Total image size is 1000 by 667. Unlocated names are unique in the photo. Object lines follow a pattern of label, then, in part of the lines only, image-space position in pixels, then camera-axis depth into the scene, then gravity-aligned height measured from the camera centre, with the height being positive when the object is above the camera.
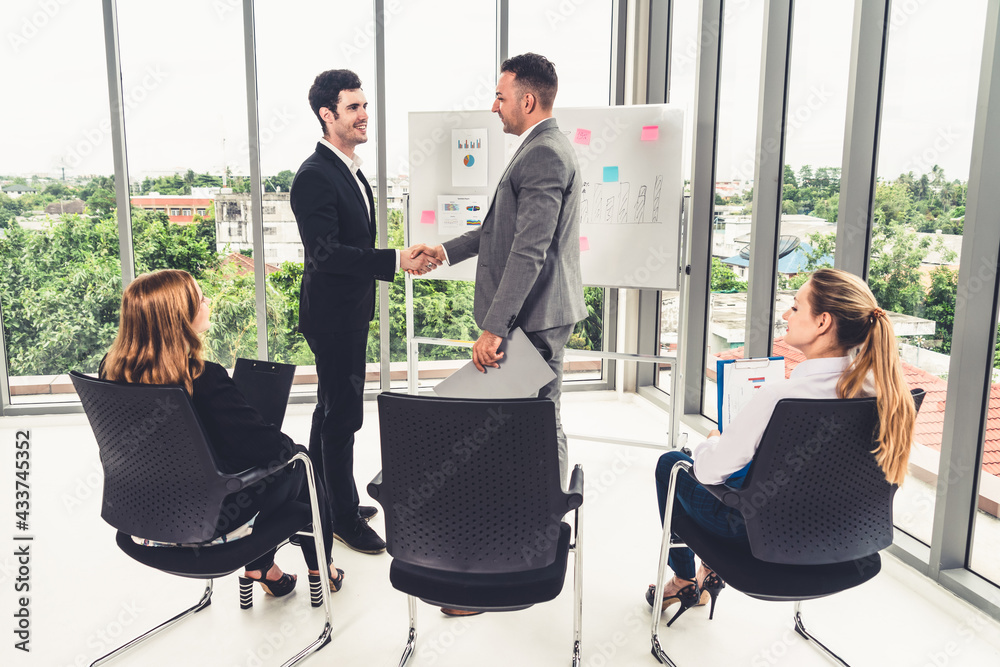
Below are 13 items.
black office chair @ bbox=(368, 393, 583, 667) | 1.46 -0.61
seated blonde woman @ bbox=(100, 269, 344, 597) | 1.73 -0.35
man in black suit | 2.43 -0.13
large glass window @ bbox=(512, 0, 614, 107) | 4.43 +1.29
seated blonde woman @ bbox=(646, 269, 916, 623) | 1.52 -0.34
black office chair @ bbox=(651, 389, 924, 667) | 1.49 -0.63
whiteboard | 3.57 +0.34
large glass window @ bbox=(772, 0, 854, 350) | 2.89 +0.45
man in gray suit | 2.21 +0.00
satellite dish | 3.22 -0.03
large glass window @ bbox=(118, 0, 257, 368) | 4.17 +0.64
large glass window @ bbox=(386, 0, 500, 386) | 4.36 +1.01
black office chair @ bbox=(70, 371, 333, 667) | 1.58 -0.61
